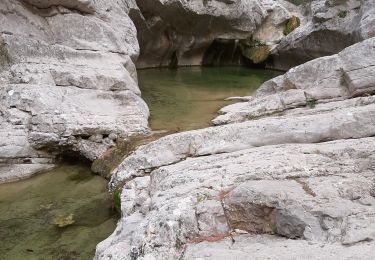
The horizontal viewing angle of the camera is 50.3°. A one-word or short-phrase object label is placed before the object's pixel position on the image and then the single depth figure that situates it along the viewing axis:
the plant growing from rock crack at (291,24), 30.81
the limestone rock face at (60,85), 9.20
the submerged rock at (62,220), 6.68
